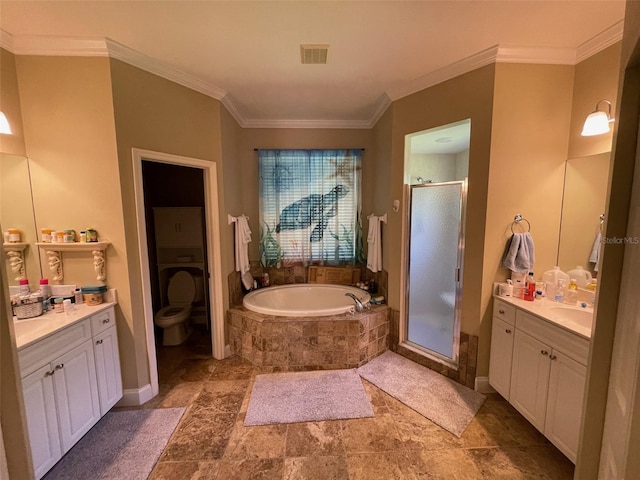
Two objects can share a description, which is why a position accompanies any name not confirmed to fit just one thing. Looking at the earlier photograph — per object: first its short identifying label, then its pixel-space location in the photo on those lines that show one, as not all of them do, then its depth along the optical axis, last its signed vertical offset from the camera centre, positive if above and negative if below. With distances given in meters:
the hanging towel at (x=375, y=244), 3.22 -0.37
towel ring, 2.16 -0.04
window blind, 3.52 +0.11
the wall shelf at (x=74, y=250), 1.93 -0.27
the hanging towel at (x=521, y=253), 2.09 -0.32
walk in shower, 2.47 -0.51
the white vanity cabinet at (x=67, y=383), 1.42 -1.06
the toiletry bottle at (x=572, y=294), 1.95 -0.60
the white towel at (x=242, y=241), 3.07 -0.31
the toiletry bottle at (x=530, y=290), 2.04 -0.60
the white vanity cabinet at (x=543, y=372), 1.53 -1.07
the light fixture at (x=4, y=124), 1.65 +0.59
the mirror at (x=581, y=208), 1.89 +0.05
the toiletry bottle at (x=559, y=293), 2.02 -0.62
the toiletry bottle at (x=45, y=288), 1.90 -0.53
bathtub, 3.37 -1.08
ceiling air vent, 1.93 +1.24
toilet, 3.12 -1.19
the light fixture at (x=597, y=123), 1.70 +0.60
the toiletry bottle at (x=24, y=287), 1.83 -0.50
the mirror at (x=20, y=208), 1.83 +0.06
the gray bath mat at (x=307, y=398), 2.03 -1.56
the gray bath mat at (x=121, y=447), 1.60 -1.57
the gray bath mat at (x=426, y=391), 2.01 -1.55
